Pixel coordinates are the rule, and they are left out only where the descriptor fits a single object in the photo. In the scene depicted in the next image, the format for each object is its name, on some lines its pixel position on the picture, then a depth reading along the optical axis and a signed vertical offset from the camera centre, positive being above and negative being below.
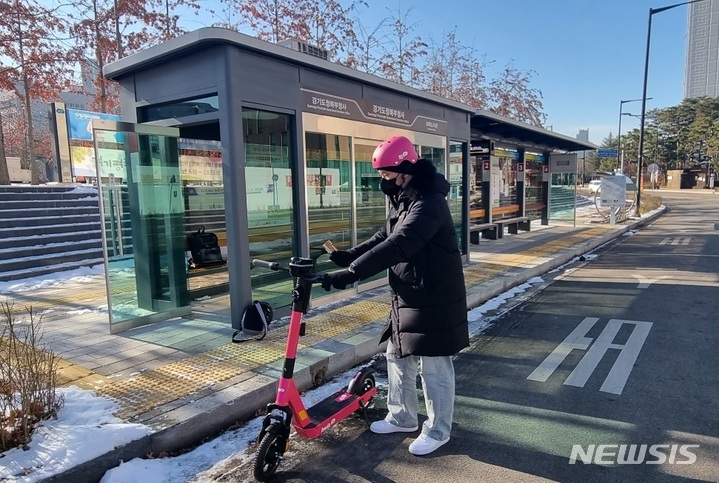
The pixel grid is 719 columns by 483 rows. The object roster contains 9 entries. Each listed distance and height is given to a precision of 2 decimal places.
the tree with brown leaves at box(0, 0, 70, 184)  12.28 +4.02
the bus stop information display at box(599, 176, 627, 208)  17.69 -0.37
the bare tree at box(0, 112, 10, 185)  16.20 +0.98
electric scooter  2.67 -1.34
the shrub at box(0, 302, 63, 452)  2.75 -1.25
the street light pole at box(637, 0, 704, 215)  19.95 +4.20
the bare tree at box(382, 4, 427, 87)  16.45 +4.51
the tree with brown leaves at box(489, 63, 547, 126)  22.56 +4.14
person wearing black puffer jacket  2.89 -0.61
